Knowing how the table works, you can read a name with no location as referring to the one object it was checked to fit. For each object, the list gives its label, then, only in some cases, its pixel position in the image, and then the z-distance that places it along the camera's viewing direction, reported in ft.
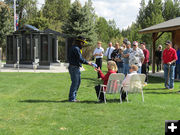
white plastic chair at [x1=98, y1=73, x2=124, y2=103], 25.03
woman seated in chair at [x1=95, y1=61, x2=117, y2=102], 25.85
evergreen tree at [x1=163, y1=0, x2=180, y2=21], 210.79
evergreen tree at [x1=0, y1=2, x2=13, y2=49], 155.74
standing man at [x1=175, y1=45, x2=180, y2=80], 45.54
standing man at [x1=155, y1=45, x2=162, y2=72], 67.22
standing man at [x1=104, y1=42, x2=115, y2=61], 42.11
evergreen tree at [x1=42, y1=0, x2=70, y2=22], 208.68
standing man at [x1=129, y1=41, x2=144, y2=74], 35.01
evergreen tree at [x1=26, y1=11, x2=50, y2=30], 159.87
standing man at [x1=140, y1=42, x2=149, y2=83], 40.90
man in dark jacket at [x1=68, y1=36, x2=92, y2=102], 25.64
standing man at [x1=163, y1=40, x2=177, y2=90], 35.09
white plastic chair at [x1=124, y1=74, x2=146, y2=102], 25.58
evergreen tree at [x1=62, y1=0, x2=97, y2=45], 135.74
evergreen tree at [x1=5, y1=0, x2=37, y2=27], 196.24
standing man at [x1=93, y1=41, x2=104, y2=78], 44.34
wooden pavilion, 47.92
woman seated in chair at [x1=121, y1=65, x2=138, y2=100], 25.63
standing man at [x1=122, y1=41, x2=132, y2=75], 36.63
